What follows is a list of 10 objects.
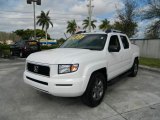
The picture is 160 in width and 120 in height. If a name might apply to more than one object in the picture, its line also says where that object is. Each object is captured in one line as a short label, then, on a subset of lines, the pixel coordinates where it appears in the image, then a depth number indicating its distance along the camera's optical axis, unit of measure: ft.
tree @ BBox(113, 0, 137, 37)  61.77
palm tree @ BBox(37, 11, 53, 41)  187.73
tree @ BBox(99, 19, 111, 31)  181.78
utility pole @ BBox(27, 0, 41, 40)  56.63
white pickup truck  11.51
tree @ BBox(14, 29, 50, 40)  277.76
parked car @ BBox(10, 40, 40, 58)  50.78
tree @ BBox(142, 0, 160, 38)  49.08
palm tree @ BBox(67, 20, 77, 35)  224.94
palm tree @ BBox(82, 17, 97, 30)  197.86
